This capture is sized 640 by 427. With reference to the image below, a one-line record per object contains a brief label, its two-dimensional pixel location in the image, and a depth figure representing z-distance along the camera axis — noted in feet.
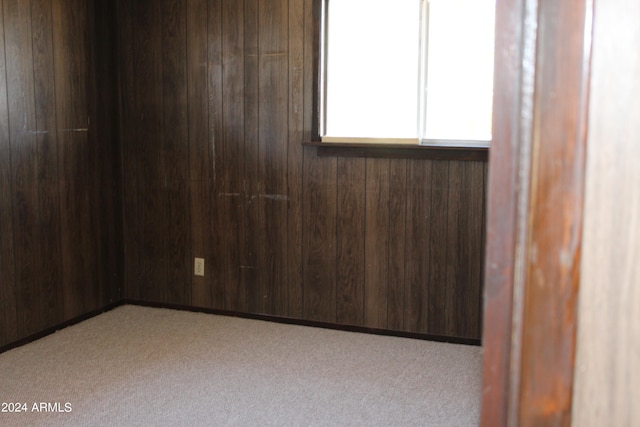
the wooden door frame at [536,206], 1.67
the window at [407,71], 12.01
